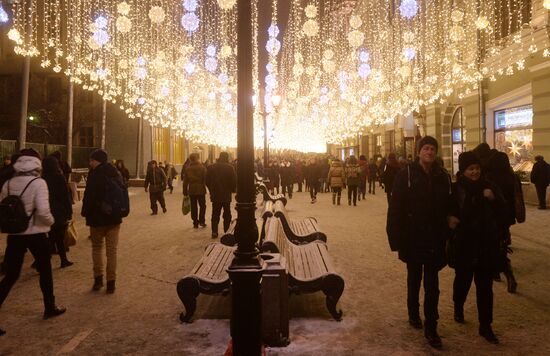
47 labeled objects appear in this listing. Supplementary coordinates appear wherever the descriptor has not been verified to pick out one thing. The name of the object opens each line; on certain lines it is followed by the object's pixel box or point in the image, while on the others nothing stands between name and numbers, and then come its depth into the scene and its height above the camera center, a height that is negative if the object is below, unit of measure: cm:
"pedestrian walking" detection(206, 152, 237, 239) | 1138 -6
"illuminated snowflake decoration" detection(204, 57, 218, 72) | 1606 +408
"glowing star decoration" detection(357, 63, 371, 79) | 1839 +434
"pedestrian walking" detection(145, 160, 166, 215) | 1591 -3
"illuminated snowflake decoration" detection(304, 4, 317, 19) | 1449 +528
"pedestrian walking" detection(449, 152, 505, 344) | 488 -53
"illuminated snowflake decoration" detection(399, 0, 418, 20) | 1439 +534
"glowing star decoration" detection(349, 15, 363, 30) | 1481 +502
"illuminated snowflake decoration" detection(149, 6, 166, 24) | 1215 +435
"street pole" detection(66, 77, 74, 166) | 2228 +294
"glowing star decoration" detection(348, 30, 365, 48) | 1446 +441
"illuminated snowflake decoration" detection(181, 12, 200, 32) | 1278 +438
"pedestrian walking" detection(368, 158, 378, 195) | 2780 +60
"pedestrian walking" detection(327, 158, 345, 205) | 1980 +14
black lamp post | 400 -40
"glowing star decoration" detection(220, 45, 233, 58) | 1659 +466
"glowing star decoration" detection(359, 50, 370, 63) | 1937 +515
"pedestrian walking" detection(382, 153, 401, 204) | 1407 +33
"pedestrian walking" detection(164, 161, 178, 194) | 2873 +64
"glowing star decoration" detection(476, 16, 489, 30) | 1381 +461
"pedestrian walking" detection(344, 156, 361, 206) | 1899 +22
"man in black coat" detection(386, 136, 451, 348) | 481 -40
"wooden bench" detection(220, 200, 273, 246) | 844 -98
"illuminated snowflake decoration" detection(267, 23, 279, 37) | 1506 +488
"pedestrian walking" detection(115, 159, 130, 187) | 1985 +73
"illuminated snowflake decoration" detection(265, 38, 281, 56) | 1512 +441
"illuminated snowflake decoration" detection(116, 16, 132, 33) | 1269 +430
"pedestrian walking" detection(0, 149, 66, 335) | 524 -39
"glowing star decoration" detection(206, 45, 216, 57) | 1706 +478
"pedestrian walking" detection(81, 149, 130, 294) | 668 -36
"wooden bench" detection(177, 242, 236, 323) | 537 -119
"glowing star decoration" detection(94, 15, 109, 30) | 1322 +451
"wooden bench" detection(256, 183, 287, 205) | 1413 -40
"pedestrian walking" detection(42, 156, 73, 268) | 779 -28
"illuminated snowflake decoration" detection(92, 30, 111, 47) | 1316 +410
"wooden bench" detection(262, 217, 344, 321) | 536 -108
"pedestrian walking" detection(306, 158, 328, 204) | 2205 +17
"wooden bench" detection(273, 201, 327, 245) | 866 -95
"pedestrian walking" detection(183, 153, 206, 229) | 1246 -9
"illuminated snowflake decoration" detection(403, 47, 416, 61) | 1762 +479
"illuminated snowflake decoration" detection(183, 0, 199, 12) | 1297 +489
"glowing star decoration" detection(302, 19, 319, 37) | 1356 +444
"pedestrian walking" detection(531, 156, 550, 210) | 1564 +9
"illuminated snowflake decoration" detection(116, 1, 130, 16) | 1230 +456
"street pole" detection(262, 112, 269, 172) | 1694 +129
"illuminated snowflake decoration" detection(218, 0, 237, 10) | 1084 +411
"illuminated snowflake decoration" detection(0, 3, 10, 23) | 1760 +646
